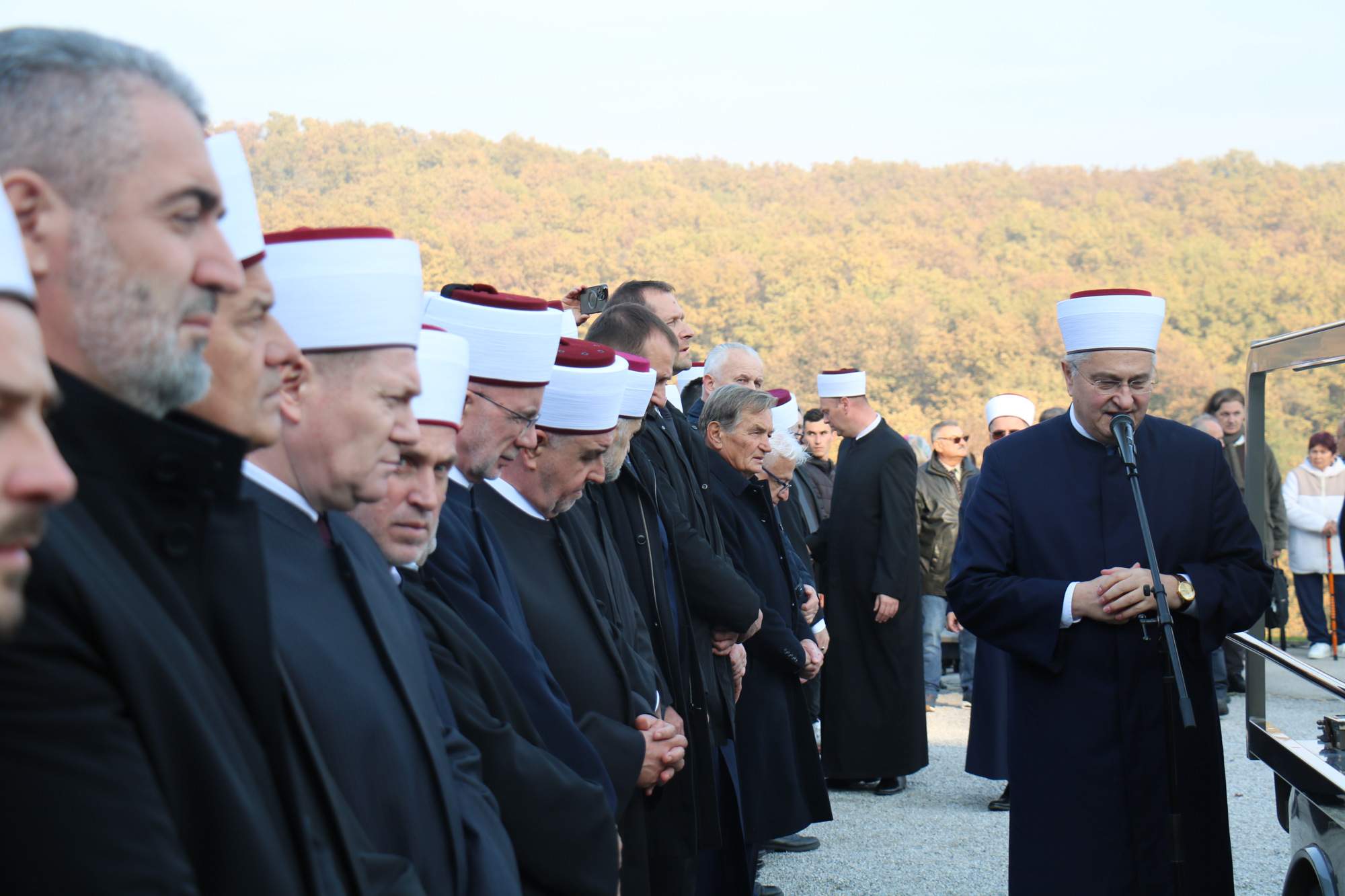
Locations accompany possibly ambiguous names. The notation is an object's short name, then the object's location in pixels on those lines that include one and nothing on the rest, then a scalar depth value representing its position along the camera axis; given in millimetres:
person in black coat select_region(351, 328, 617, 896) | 2541
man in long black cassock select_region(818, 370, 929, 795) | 8031
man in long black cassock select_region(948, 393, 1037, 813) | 7371
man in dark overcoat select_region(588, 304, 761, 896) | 4934
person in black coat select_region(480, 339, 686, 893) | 3326
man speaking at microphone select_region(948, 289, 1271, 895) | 4113
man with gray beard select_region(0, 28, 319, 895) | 1096
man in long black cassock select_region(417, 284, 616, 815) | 2838
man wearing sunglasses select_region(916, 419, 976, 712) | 9906
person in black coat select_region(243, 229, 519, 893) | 1974
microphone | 3971
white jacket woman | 10414
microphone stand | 3768
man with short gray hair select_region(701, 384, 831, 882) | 5941
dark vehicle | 3449
